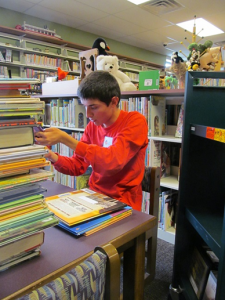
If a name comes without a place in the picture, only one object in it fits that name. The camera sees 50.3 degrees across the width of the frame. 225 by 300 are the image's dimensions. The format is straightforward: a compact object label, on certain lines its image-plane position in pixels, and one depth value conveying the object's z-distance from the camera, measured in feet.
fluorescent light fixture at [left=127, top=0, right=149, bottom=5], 12.91
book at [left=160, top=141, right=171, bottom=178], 6.53
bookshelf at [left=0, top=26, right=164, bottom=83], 14.03
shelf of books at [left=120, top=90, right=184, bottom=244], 6.20
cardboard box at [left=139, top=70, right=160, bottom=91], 6.28
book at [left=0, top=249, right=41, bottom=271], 1.74
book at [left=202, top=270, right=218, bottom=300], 3.05
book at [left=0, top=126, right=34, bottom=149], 1.82
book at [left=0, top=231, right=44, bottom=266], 1.71
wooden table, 1.64
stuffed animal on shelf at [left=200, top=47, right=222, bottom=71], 5.81
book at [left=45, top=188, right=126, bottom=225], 2.38
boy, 3.17
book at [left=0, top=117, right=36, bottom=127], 1.77
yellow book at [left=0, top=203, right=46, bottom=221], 1.74
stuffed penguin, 7.30
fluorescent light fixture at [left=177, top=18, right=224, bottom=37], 15.93
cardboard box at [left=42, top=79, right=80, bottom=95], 7.91
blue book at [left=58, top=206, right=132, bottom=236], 2.20
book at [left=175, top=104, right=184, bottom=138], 6.08
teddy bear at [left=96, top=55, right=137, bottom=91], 6.78
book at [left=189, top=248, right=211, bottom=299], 3.25
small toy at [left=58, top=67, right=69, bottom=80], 9.11
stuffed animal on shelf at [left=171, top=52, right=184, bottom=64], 6.09
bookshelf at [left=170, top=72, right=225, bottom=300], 3.20
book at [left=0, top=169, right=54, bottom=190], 1.74
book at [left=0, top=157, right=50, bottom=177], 1.74
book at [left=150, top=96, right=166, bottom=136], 6.24
